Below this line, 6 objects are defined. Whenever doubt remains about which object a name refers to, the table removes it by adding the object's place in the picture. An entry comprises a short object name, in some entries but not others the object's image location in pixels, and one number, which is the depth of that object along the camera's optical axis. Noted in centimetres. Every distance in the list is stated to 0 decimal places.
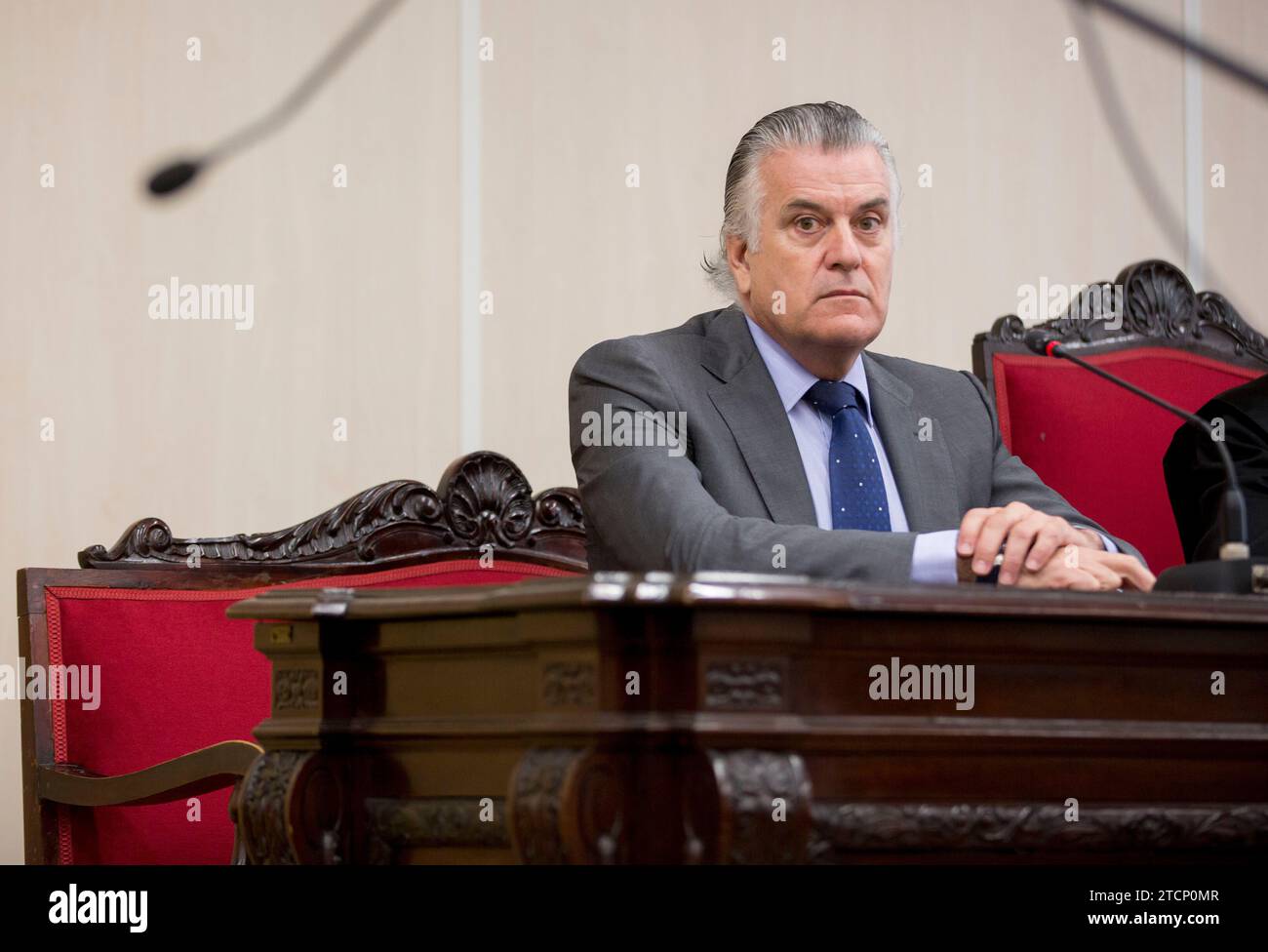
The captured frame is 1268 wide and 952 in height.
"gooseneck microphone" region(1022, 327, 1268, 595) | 329
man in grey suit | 444
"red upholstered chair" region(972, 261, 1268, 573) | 619
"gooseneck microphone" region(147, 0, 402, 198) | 670
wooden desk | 263
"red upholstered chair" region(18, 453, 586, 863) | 525
